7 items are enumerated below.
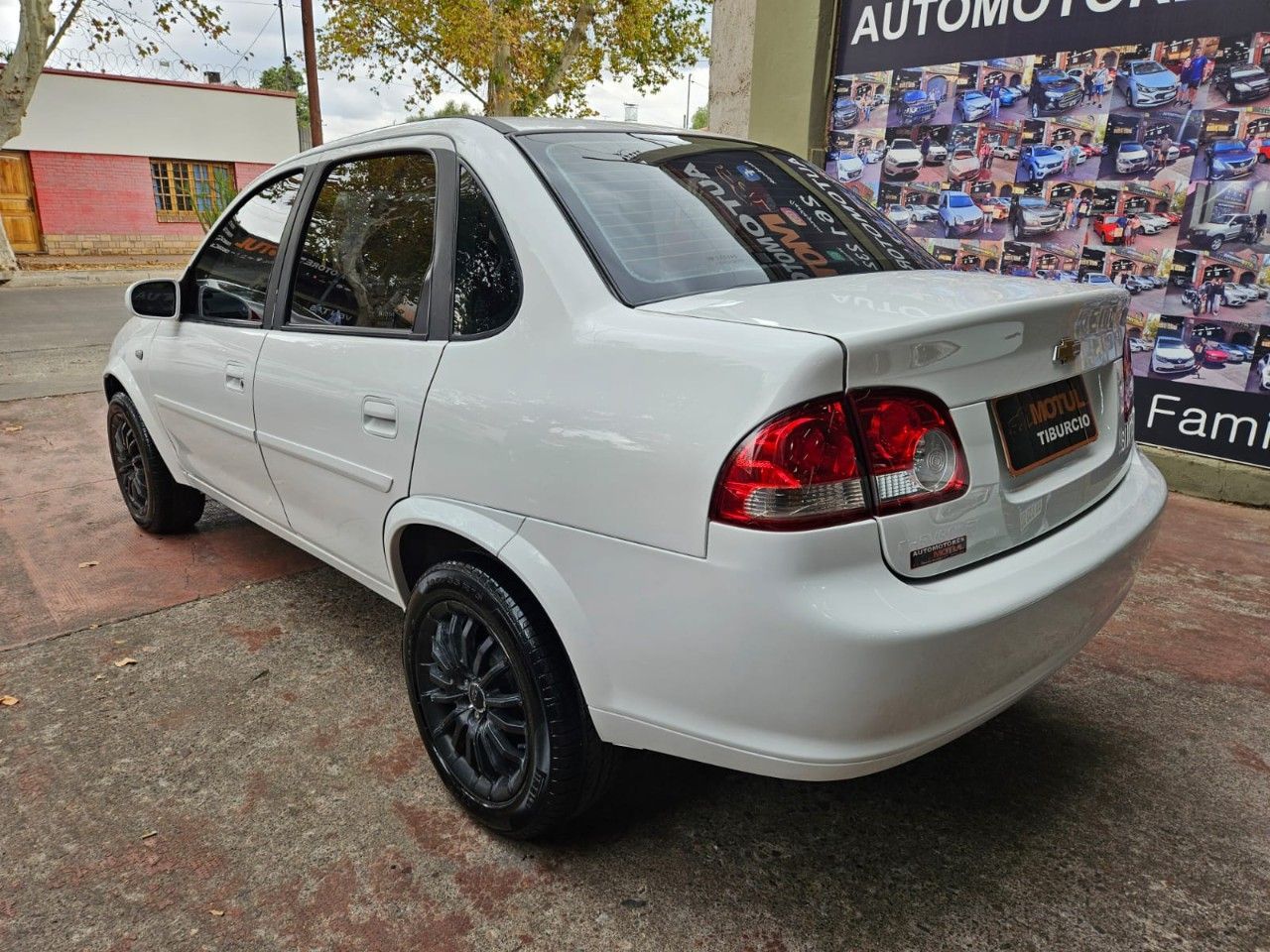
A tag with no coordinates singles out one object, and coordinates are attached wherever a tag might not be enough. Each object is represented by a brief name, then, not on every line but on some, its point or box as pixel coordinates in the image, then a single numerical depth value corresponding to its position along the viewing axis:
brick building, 23.08
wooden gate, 22.91
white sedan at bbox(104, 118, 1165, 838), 1.64
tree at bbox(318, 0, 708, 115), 19.91
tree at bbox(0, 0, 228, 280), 17.03
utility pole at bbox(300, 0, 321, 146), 17.17
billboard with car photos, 5.02
